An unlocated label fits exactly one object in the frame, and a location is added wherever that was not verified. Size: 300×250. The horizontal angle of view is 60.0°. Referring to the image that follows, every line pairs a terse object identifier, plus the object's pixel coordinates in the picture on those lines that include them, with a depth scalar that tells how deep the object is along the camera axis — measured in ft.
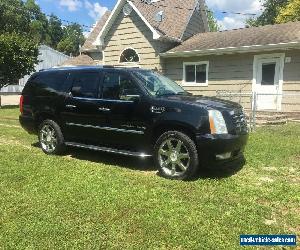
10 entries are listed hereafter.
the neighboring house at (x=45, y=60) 121.10
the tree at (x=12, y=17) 138.72
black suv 14.71
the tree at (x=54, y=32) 268.42
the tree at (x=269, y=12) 116.53
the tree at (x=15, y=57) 55.58
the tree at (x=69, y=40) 222.16
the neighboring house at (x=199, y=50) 36.32
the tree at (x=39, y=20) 220.53
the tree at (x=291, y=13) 81.01
